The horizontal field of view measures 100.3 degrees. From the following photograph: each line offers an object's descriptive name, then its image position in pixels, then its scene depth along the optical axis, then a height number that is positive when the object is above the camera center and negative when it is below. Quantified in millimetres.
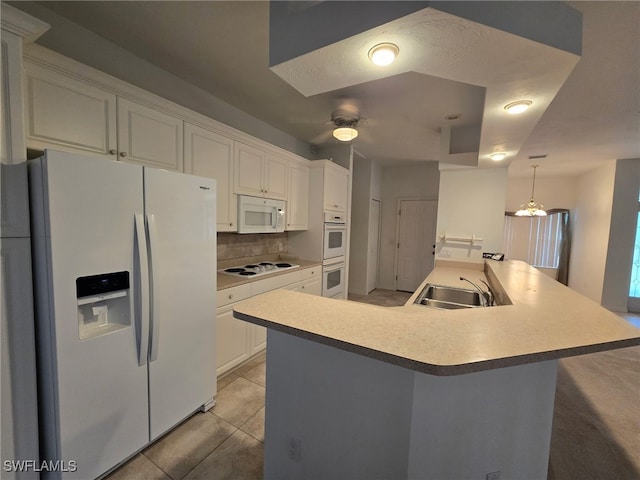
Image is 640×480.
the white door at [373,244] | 5227 -414
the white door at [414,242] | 5262 -330
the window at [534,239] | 5961 -233
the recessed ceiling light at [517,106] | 1579 +747
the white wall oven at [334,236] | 3646 -184
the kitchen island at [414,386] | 920 -635
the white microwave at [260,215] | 2705 +67
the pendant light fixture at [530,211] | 4641 +316
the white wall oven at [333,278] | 3707 -805
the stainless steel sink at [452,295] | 2371 -619
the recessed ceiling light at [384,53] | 1082 +710
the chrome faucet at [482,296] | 2205 -582
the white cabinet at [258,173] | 2664 +516
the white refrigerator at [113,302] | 1244 -471
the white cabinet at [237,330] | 2234 -983
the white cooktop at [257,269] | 2674 -526
